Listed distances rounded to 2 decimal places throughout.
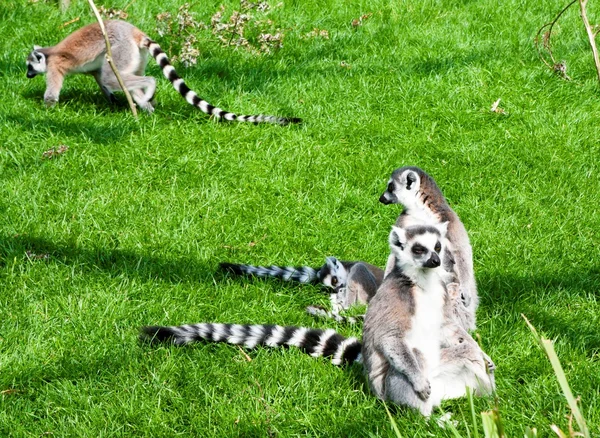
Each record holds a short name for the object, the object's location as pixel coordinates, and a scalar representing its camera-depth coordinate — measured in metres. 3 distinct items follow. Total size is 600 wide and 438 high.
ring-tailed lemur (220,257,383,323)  8.99
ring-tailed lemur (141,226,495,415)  6.78
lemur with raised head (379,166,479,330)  8.54
